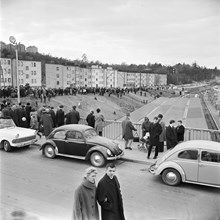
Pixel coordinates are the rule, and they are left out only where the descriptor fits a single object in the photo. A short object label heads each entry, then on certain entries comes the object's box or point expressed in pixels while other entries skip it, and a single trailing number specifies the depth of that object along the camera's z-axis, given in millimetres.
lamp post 12677
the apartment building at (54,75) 70938
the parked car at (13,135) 10469
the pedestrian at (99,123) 11927
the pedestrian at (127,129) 10672
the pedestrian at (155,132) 9177
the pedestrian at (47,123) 11578
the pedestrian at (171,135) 9906
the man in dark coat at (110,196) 4273
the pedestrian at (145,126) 11181
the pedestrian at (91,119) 12492
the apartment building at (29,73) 61375
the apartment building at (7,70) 57681
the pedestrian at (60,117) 12641
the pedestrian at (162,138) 10248
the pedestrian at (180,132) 10336
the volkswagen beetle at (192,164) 6988
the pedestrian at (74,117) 12464
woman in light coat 4129
